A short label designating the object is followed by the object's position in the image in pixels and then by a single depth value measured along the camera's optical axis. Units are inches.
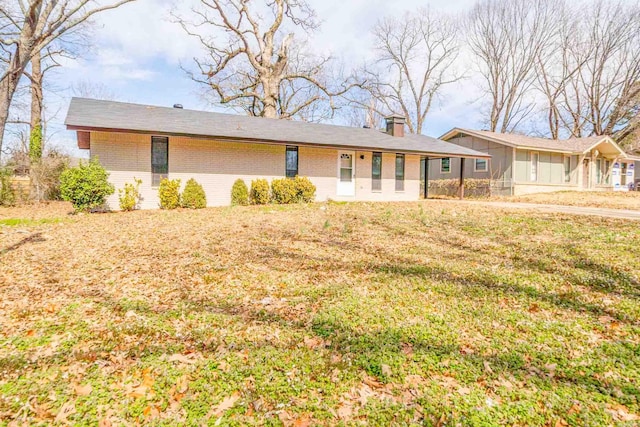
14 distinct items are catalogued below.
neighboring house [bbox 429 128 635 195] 797.2
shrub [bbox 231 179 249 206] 518.9
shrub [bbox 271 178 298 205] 534.0
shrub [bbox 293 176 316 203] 547.2
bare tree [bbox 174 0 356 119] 885.2
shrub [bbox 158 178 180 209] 465.1
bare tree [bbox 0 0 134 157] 481.7
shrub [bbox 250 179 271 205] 524.7
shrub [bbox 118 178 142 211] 451.5
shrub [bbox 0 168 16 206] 513.3
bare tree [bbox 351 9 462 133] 1221.1
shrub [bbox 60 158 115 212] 401.1
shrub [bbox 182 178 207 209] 478.0
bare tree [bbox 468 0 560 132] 1224.2
